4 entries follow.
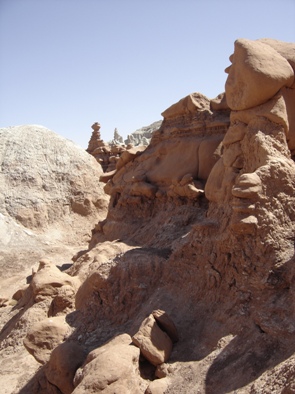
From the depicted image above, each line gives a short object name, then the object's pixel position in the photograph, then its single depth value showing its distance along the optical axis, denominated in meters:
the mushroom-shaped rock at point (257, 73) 5.07
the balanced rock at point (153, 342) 4.46
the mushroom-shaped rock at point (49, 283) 7.05
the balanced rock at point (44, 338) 5.57
